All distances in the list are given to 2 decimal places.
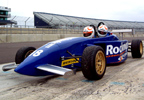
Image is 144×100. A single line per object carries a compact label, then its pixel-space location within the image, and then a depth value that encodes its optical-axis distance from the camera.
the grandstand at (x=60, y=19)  43.32
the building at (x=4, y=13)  44.44
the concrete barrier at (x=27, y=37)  19.64
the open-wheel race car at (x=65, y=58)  3.50
